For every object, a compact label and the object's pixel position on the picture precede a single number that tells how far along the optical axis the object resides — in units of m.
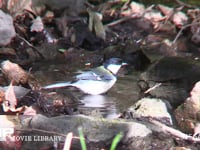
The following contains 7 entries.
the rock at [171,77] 12.72
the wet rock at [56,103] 11.42
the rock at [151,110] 10.64
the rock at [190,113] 10.43
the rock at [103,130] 9.18
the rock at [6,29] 16.25
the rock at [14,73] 12.72
